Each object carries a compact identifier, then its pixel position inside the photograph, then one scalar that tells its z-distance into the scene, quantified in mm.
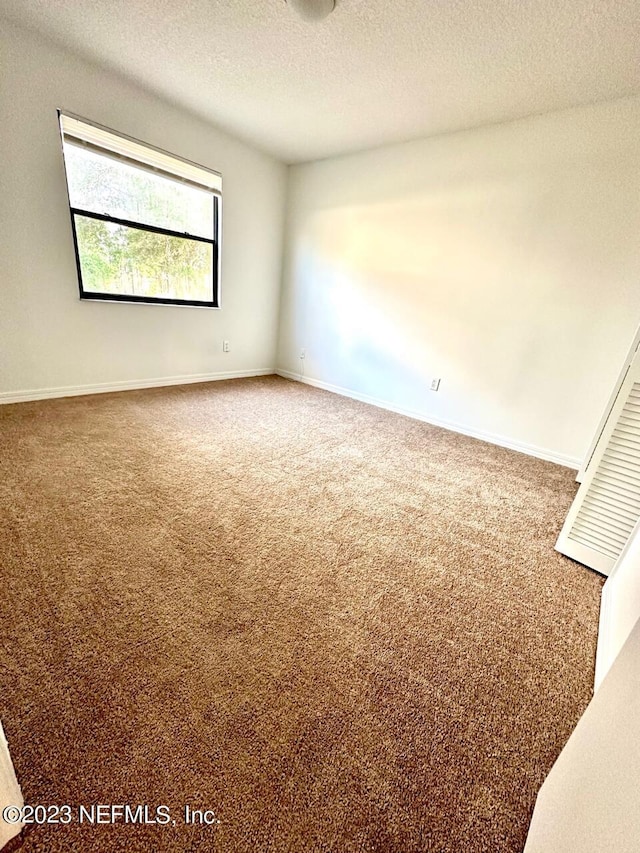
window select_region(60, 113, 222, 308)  2512
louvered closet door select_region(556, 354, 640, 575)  1312
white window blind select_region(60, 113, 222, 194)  2354
